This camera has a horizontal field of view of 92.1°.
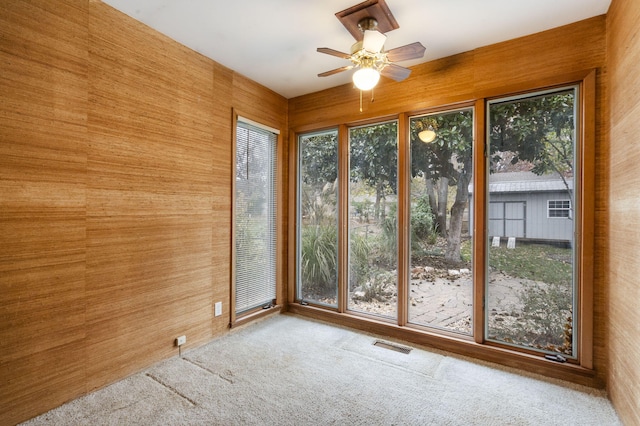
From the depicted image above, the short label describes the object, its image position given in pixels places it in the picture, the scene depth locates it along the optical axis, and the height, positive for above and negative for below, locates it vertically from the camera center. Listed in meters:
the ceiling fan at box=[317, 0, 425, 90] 2.05 +1.14
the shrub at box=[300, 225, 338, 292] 3.67 -0.56
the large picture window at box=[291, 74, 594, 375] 2.45 -0.12
